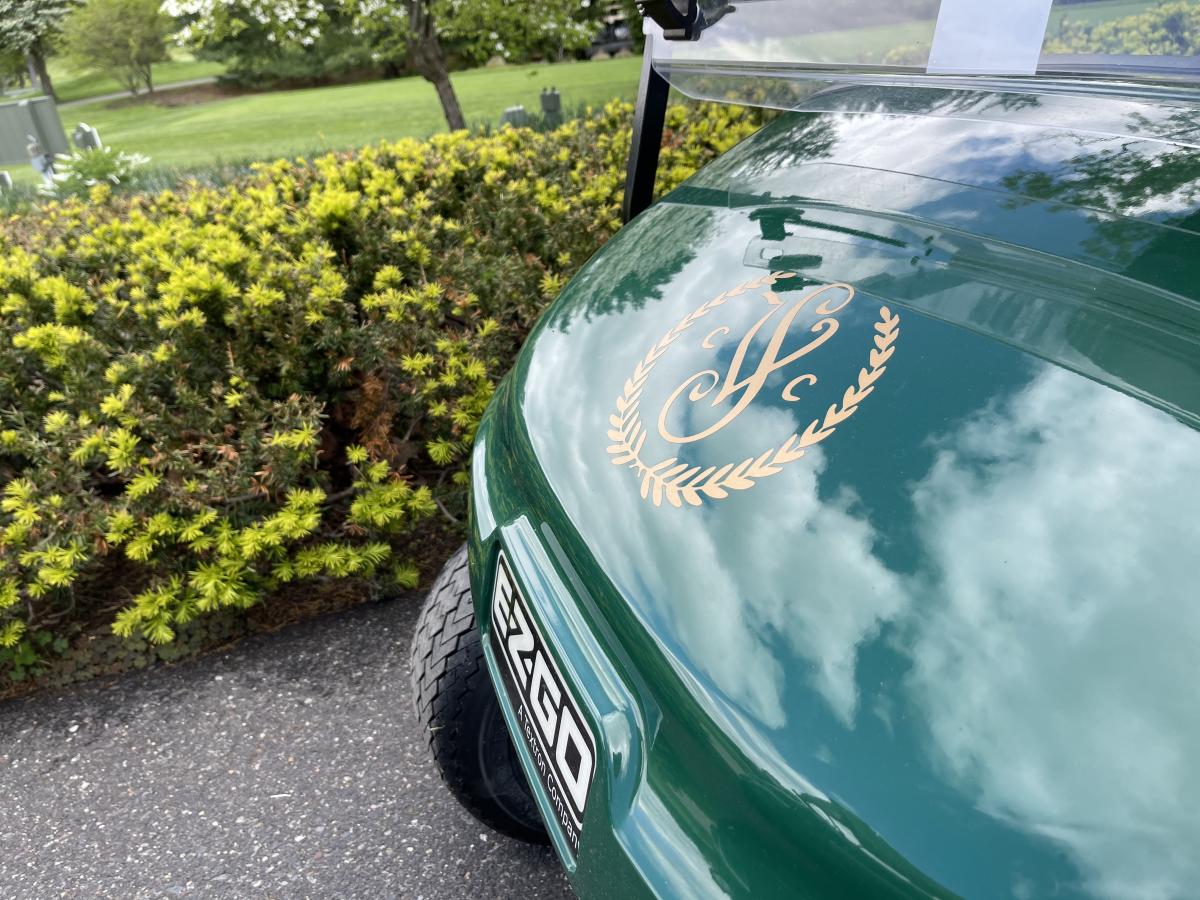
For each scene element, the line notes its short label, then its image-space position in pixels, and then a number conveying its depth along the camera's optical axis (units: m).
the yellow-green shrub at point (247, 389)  2.33
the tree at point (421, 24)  7.40
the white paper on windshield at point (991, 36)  1.27
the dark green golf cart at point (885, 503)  0.74
